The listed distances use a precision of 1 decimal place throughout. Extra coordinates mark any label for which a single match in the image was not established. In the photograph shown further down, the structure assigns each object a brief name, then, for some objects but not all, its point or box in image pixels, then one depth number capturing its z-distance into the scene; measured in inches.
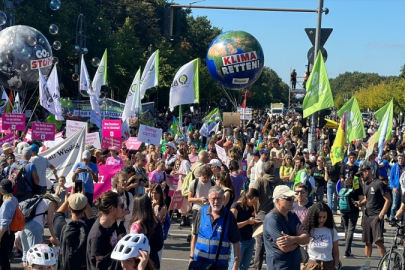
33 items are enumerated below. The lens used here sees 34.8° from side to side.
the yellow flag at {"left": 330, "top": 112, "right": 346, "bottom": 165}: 531.1
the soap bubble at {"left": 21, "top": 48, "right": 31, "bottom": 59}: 842.2
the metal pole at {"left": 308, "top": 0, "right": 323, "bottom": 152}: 611.8
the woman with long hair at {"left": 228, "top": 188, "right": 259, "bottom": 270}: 313.6
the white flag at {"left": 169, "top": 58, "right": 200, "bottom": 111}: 750.5
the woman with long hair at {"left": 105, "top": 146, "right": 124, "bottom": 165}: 523.2
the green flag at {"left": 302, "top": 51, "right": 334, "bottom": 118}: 565.0
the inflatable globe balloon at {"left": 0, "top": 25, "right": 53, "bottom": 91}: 833.5
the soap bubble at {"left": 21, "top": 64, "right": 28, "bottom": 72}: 840.6
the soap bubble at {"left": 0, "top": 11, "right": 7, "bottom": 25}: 740.0
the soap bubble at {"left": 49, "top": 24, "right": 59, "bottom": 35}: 828.6
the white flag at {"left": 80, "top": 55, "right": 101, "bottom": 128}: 777.6
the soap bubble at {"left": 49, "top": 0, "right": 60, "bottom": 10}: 828.0
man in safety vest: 246.5
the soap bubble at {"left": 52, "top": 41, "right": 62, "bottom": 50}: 841.2
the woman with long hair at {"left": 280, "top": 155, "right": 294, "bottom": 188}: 539.6
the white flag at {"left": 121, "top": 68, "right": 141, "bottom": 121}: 711.7
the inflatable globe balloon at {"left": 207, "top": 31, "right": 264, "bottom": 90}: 1091.3
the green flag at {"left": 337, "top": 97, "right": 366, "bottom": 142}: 596.1
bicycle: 319.8
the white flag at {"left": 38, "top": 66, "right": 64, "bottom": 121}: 673.0
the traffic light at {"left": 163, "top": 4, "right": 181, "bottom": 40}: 651.5
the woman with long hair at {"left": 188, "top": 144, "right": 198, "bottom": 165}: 595.8
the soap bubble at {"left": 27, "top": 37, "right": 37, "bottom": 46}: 837.8
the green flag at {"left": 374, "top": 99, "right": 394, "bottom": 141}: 591.9
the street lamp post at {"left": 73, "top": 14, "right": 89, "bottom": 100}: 1138.8
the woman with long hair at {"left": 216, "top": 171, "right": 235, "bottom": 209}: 336.1
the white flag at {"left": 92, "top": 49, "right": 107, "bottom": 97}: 826.2
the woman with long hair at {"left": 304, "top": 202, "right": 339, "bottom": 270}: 264.7
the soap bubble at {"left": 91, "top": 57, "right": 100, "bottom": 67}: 896.3
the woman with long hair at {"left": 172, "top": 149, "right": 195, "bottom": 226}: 468.8
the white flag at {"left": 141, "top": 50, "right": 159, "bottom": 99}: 764.0
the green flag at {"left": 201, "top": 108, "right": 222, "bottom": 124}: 932.0
